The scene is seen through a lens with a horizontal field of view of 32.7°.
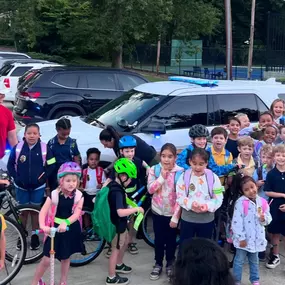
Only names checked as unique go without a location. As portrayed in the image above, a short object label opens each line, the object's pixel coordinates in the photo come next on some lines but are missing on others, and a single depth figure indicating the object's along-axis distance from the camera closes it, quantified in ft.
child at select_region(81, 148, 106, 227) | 18.98
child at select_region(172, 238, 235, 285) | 6.38
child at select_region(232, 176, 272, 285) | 15.42
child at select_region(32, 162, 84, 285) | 14.24
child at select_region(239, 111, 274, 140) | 20.84
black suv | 39.29
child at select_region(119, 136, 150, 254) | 16.21
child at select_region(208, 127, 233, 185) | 17.38
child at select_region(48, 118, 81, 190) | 18.20
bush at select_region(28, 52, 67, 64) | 127.95
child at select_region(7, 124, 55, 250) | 17.31
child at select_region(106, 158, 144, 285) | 15.10
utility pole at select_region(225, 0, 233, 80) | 54.29
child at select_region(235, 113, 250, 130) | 21.19
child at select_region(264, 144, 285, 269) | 16.97
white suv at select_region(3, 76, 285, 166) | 21.75
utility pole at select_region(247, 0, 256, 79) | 103.79
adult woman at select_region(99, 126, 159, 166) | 17.85
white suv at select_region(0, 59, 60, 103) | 58.95
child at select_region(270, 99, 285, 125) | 22.63
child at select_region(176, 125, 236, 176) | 17.08
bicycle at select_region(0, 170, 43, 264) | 16.25
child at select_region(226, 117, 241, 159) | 19.26
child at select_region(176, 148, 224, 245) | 15.10
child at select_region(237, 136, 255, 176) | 17.51
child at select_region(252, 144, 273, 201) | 17.93
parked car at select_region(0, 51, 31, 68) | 88.38
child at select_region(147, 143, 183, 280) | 15.96
